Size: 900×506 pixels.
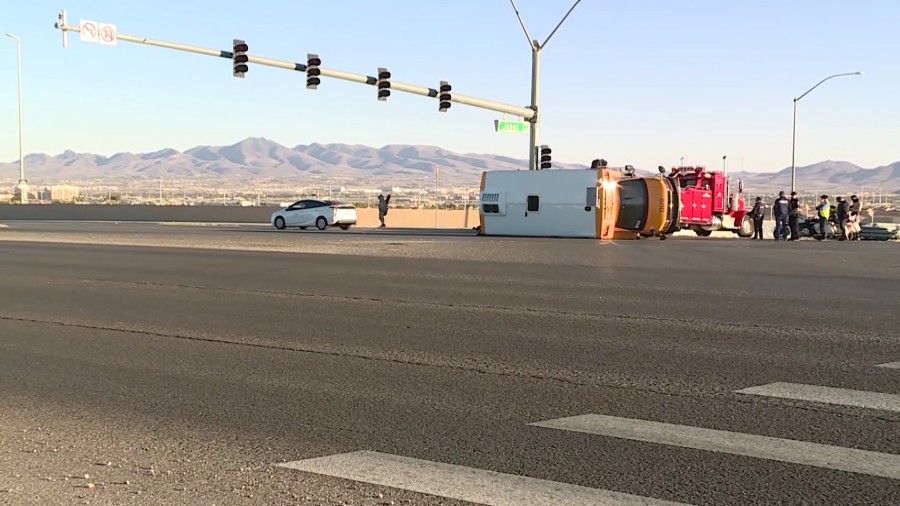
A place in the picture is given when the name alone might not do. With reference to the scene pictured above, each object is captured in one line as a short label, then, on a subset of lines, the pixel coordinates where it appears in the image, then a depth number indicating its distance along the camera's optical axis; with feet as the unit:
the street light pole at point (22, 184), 185.57
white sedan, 127.85
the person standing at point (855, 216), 106.11
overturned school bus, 92.48
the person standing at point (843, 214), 106.22
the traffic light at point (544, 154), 113.39
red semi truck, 105.40
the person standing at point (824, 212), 109.70
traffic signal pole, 106.42
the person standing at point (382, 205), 137.26
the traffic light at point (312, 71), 93.20
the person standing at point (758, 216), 109.81
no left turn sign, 82.53
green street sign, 107.04
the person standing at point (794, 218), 100.43
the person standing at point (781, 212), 101.24
